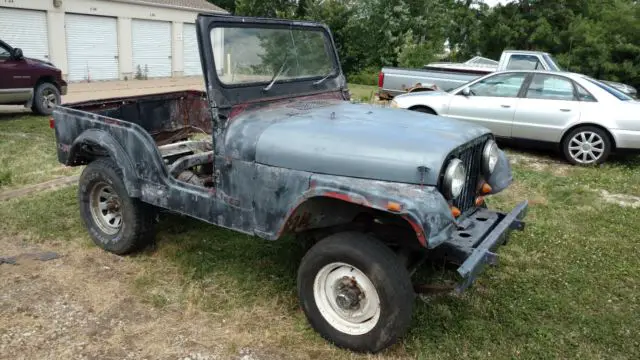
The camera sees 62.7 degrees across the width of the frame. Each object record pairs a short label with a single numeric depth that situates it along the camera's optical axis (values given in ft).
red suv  33.63
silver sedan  25.32
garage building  56.75
